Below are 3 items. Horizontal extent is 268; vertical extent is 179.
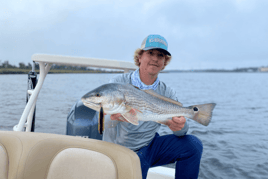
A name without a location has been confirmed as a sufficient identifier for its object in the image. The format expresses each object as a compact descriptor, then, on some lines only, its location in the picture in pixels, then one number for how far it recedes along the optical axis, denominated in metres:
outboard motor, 2.80
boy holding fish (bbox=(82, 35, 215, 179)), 1.90
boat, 1.43
